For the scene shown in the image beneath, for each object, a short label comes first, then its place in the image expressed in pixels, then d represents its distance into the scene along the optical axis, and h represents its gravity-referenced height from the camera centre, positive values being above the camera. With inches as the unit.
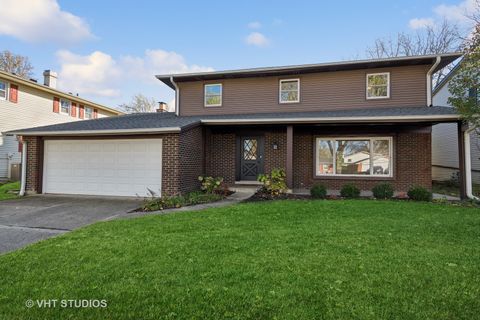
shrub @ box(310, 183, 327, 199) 359.9 -31.6
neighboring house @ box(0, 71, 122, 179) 621.9 +145.4
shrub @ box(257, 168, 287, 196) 370.9 -21.5
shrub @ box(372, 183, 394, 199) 354.6 -30.3
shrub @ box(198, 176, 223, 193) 388.2 -25.1
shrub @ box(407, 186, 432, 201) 339.0 -31.4
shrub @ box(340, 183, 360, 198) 362.6 -31.4
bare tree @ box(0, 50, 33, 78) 1010.1 +366.6
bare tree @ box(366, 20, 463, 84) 839.6 +396.9
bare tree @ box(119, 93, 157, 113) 1407.5 +308.2
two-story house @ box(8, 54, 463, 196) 382.9 +45.6
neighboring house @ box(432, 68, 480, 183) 550.9 +40.8
